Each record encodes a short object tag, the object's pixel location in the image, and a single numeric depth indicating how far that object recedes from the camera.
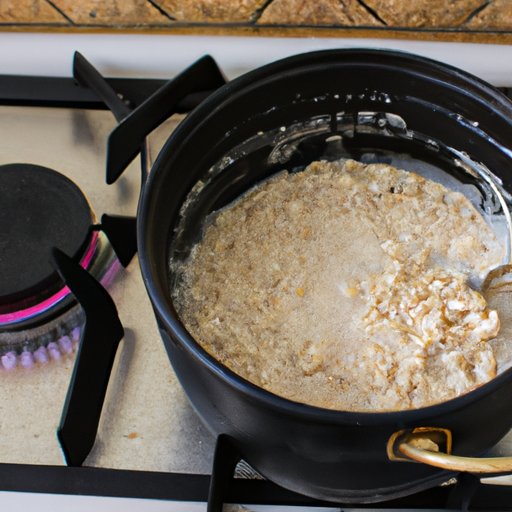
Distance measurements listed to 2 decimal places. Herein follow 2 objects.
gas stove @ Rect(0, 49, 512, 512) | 0.71
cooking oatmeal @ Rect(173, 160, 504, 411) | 0.69
